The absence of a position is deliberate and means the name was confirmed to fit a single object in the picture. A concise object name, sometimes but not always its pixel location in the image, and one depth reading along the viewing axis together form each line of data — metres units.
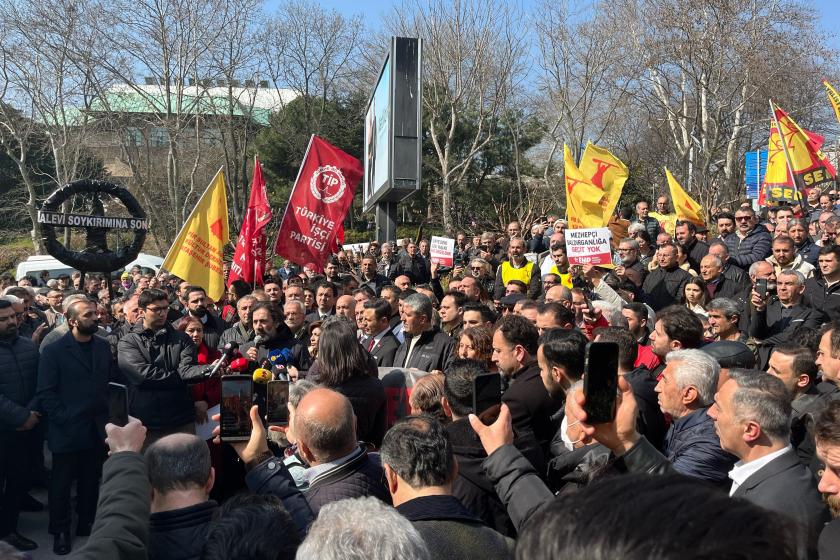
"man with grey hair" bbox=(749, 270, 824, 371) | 6.69
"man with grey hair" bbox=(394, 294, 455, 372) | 6.33
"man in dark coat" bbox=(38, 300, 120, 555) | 6.21
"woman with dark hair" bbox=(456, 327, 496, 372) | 5.17
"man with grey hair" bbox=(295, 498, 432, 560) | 1.84
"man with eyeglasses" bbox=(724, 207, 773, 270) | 9.53
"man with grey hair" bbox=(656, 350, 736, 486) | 3.60
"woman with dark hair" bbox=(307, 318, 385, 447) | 4.71
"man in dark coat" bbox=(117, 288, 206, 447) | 6.13
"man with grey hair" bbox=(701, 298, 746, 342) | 6.02
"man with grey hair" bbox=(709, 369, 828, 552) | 2.93
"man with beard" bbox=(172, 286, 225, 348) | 8.34
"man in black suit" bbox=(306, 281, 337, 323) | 8.68
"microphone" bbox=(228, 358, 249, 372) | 5.67
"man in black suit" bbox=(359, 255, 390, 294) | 11.73
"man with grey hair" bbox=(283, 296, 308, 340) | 7.40
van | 23.36
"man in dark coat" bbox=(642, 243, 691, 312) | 8.65
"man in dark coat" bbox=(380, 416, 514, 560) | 2.46
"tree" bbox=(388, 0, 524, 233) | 33.94
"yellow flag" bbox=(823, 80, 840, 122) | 14.09
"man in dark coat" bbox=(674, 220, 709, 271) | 9.98
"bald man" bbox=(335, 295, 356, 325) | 8.02
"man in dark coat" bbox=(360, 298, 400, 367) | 6.82
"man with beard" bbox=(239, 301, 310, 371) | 6.53
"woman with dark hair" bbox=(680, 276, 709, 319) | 7.62
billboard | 11.45
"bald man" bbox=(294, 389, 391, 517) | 3.22
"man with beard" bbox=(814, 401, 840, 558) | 2.74
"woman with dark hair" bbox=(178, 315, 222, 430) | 6.19
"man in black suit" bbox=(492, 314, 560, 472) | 4.34
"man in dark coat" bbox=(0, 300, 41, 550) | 6.25
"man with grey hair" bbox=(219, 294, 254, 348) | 7.56
